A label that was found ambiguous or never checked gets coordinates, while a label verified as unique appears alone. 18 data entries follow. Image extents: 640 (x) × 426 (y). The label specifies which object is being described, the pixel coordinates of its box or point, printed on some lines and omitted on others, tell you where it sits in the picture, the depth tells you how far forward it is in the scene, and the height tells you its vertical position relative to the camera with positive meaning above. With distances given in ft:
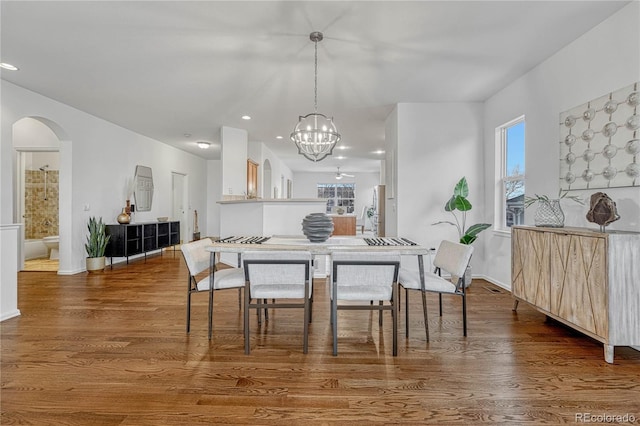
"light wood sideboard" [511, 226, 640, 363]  7.20 -1.66
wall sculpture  8.27 +2.00
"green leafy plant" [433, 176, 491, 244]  14.48 +0.11
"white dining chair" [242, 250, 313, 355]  7.79 -1.57
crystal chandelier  11.14 +2.60
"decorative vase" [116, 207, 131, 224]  19.28 -0.27
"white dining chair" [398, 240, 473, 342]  8.63 -1.78
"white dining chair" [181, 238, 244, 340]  8.72 -1.74
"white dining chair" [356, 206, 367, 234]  43.42 -0.65
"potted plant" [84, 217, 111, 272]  17.56 -1.75
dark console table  18.72 -1.54
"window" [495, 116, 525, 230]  13.82 +1.75
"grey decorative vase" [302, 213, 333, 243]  9.36 -0.39
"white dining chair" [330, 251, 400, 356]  7.70 -1.59
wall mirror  22.29 +1.75
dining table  8.17 -0.85
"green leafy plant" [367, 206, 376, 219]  42.47 +0.16
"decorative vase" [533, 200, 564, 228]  9.71 -0.03
